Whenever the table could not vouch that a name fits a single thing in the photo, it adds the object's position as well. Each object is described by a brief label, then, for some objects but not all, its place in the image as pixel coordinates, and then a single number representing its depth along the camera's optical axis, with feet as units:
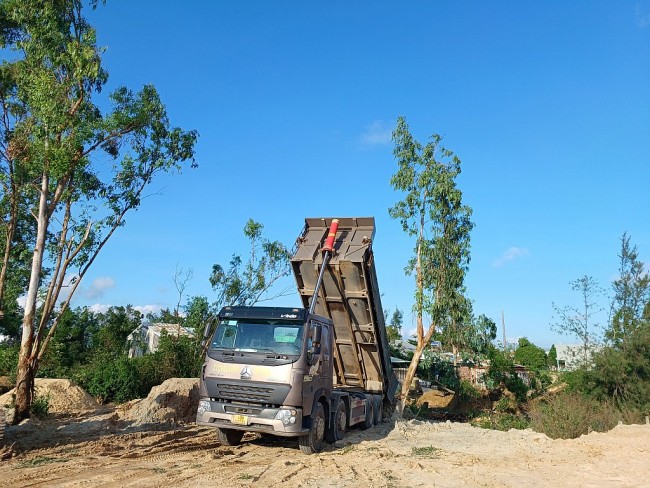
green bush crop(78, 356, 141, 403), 60.54
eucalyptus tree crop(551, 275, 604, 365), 68.85
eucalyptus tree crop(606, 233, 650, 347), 68.34
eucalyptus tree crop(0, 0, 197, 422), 43.65
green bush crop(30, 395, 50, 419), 46.78
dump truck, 30.27
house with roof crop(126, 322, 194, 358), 72.74
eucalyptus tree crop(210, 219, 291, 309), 78.59
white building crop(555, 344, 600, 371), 69.05
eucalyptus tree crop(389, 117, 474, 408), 64.44
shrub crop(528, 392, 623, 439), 42.32
